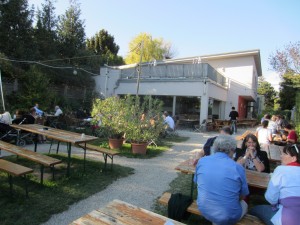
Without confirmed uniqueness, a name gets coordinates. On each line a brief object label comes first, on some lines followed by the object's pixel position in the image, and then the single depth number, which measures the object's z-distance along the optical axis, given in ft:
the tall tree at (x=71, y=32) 85.00
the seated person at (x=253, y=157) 13.87
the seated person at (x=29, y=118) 28.04
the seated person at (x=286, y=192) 7.95
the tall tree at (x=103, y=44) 121.65
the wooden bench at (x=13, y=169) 12.69
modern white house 55.73
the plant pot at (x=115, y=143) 28.23
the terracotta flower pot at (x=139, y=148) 26.62
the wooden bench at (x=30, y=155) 14.75
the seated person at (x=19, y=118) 27.91
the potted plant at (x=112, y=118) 28.22
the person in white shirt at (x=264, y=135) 24.18
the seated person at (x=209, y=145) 15.39
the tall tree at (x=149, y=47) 151.74
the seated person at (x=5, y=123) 26.81
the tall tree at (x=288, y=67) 79.10
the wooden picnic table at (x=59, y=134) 17.69
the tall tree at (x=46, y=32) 71.97
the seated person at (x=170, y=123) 39.45
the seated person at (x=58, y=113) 41.72
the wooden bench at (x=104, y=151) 19.53
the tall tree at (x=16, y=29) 62.03
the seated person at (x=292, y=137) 25.06
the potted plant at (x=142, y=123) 27.30
